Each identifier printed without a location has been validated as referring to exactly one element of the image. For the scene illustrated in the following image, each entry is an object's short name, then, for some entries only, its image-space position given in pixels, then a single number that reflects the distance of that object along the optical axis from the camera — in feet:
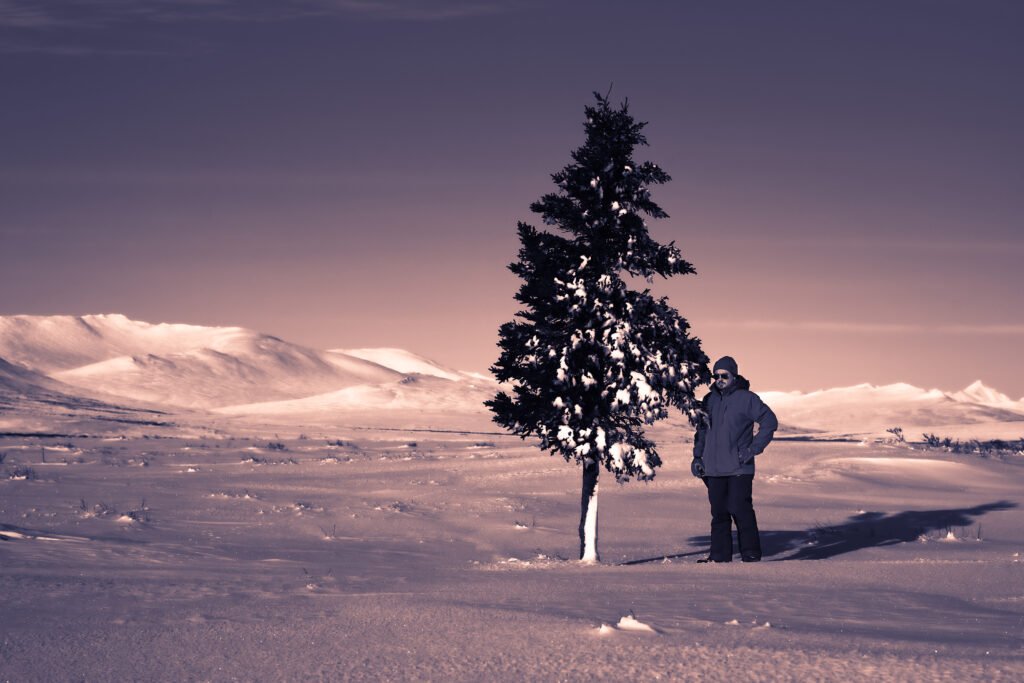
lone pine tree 45.29
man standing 36.58
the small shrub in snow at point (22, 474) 69.24
